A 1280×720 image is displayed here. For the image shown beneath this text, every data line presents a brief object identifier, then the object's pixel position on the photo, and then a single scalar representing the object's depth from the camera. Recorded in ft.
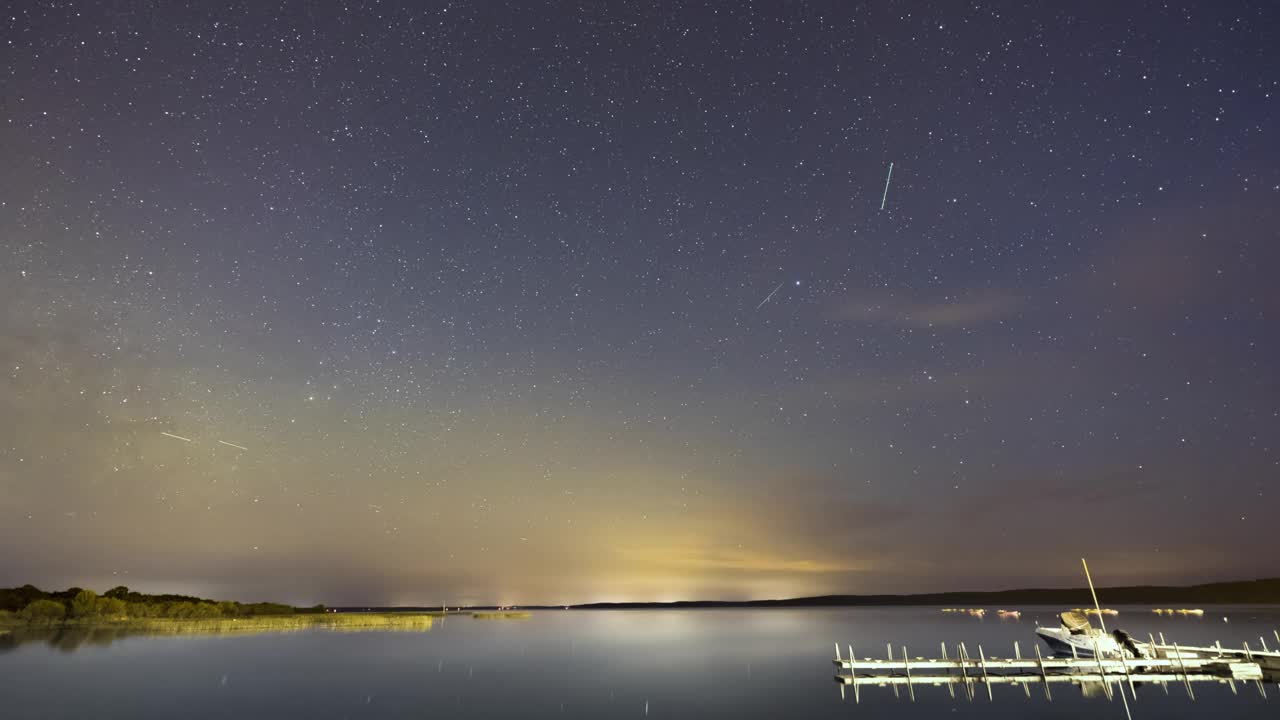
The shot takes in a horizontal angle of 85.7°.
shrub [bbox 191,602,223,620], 415.68
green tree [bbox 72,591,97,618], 387.14
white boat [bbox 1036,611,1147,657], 159.84
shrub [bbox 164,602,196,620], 411.34
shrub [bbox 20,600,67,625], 362.74
